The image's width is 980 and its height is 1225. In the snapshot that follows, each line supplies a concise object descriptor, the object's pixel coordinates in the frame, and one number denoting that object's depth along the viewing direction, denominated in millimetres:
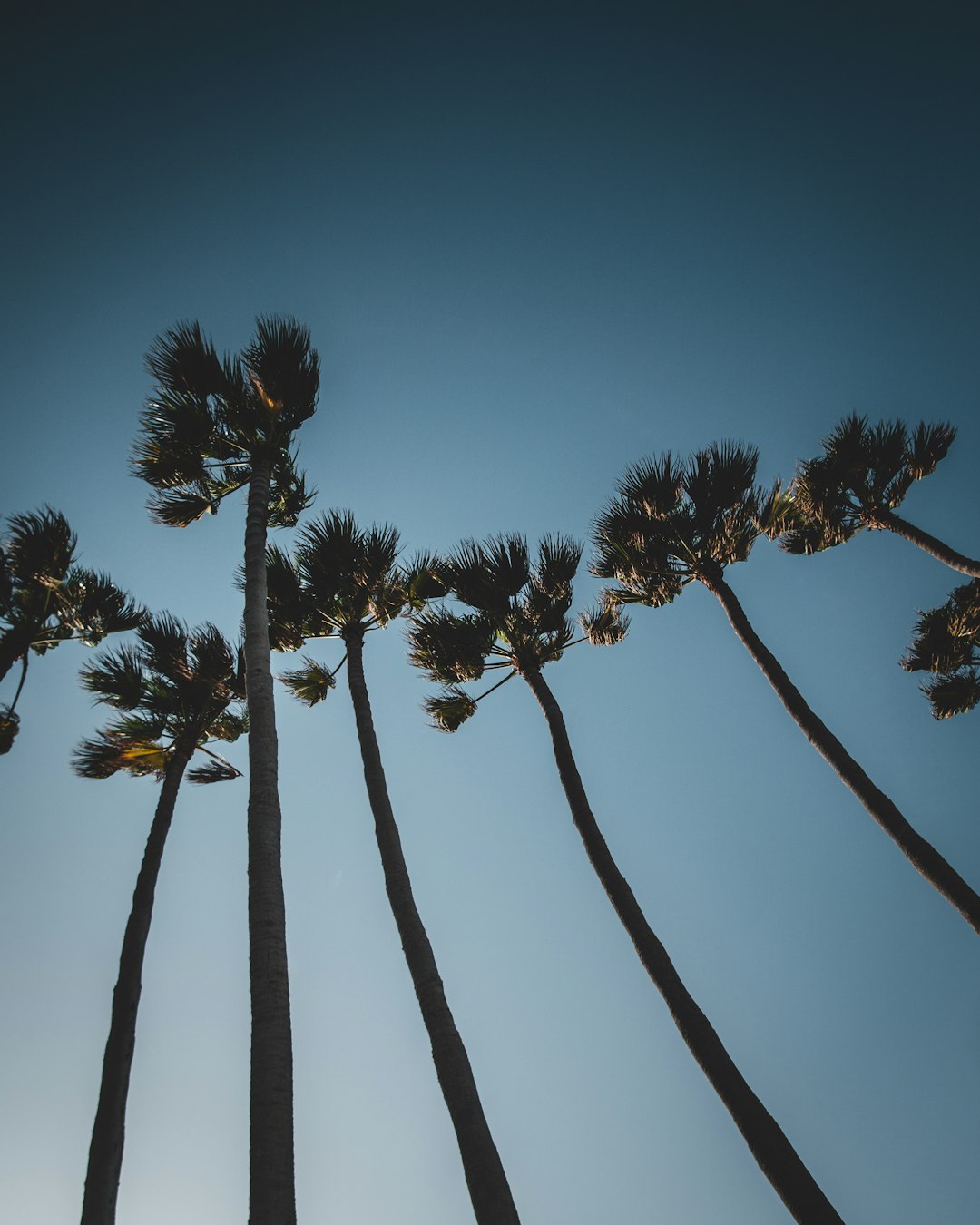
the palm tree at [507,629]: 11609
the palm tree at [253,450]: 6262
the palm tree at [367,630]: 6266
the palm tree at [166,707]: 11164
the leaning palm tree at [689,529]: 12086
